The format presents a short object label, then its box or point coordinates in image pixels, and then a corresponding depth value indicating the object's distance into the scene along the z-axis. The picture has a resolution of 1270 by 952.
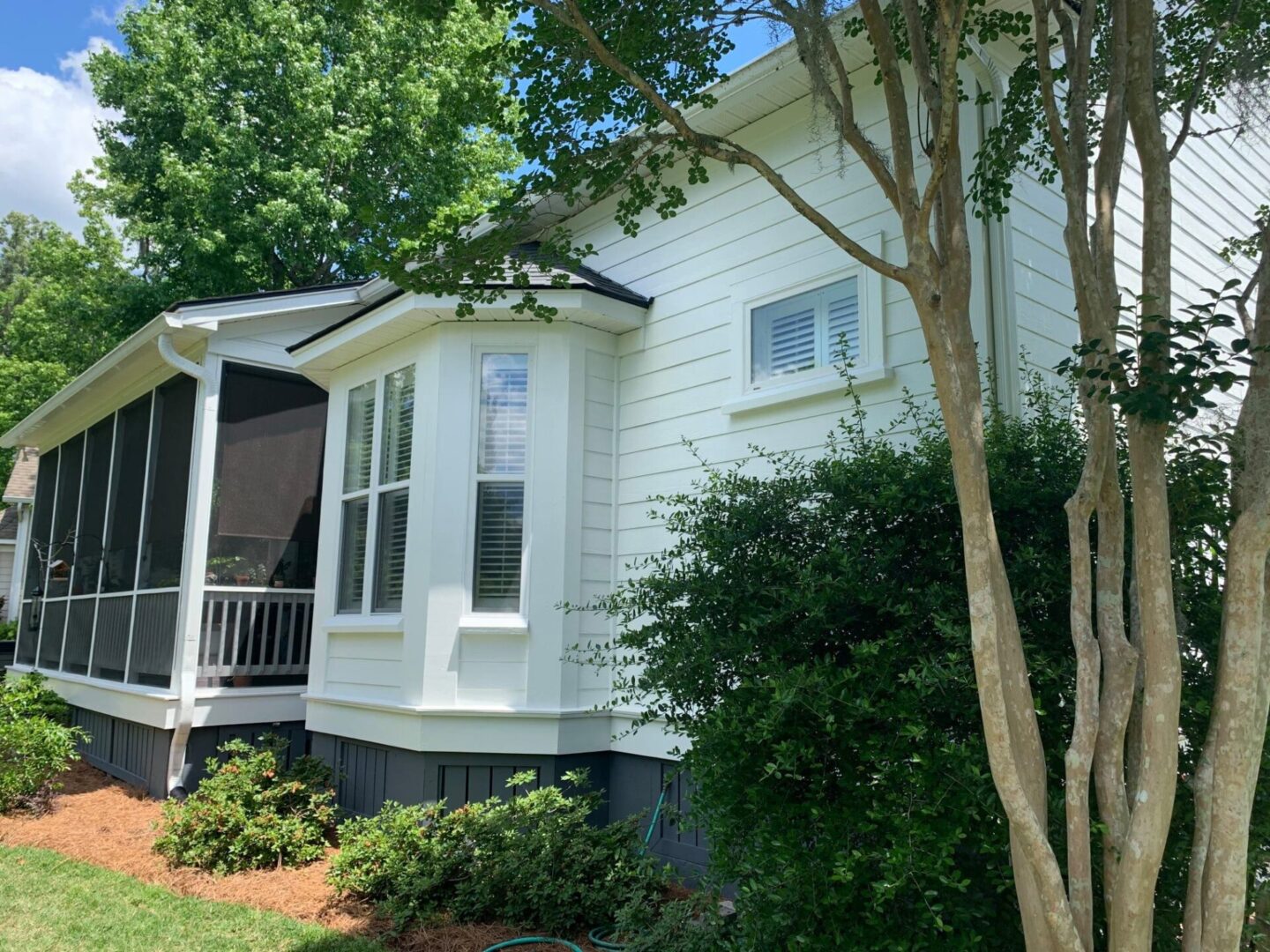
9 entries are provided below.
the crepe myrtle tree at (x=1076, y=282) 2.76
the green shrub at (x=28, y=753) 8.05
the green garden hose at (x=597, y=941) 4.80
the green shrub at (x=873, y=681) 3.15
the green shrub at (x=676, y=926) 3.99
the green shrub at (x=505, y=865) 5.16
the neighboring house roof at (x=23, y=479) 20.67
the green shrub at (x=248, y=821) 6.40
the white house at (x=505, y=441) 5.82
